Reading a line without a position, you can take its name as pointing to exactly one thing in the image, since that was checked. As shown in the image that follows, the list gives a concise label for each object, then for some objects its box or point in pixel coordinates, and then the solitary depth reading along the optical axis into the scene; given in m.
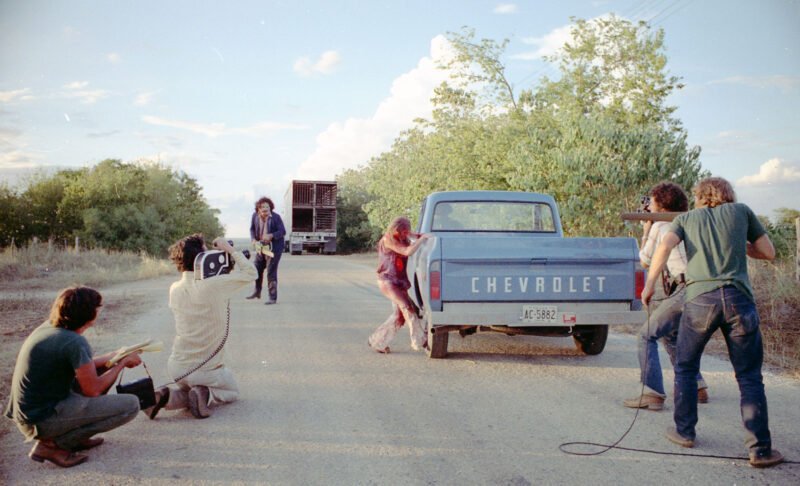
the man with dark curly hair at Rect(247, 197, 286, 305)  11.86
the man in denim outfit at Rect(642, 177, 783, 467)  3.98
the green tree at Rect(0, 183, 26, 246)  29.50
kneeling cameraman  4.95
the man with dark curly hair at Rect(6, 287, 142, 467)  3.83
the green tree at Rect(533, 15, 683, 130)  26.09
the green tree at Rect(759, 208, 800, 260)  14.57
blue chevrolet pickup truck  6.23
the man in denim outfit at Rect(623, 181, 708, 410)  4.88
